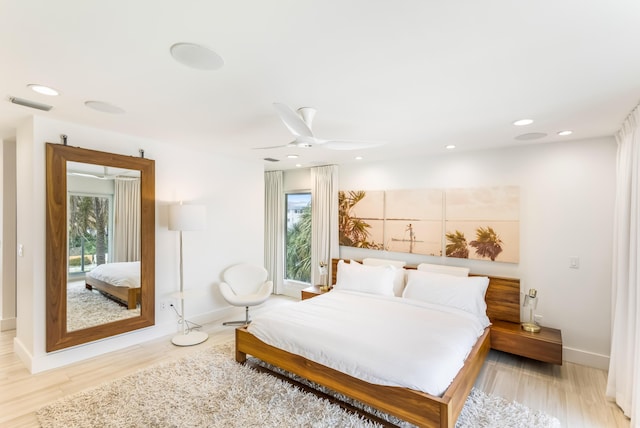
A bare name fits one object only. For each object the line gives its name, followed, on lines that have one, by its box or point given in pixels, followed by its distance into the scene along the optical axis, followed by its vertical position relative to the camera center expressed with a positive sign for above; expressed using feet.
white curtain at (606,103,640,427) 7.45 -1.91
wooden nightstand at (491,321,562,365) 9.89 -4.48
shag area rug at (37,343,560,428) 7.41 -5.24
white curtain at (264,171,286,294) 19.60 -1.16
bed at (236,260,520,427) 6.59 -4.36
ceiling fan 6.78 +2.02
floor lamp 11.84 -0.49
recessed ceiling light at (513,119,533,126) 8.98 +2.75
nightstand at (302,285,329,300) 14.94 -4.14
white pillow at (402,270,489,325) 11.14 -3.08
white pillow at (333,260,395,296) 12.92 -3.02
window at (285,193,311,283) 19.07 -1.77
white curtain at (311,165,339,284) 17.12 -0.32
